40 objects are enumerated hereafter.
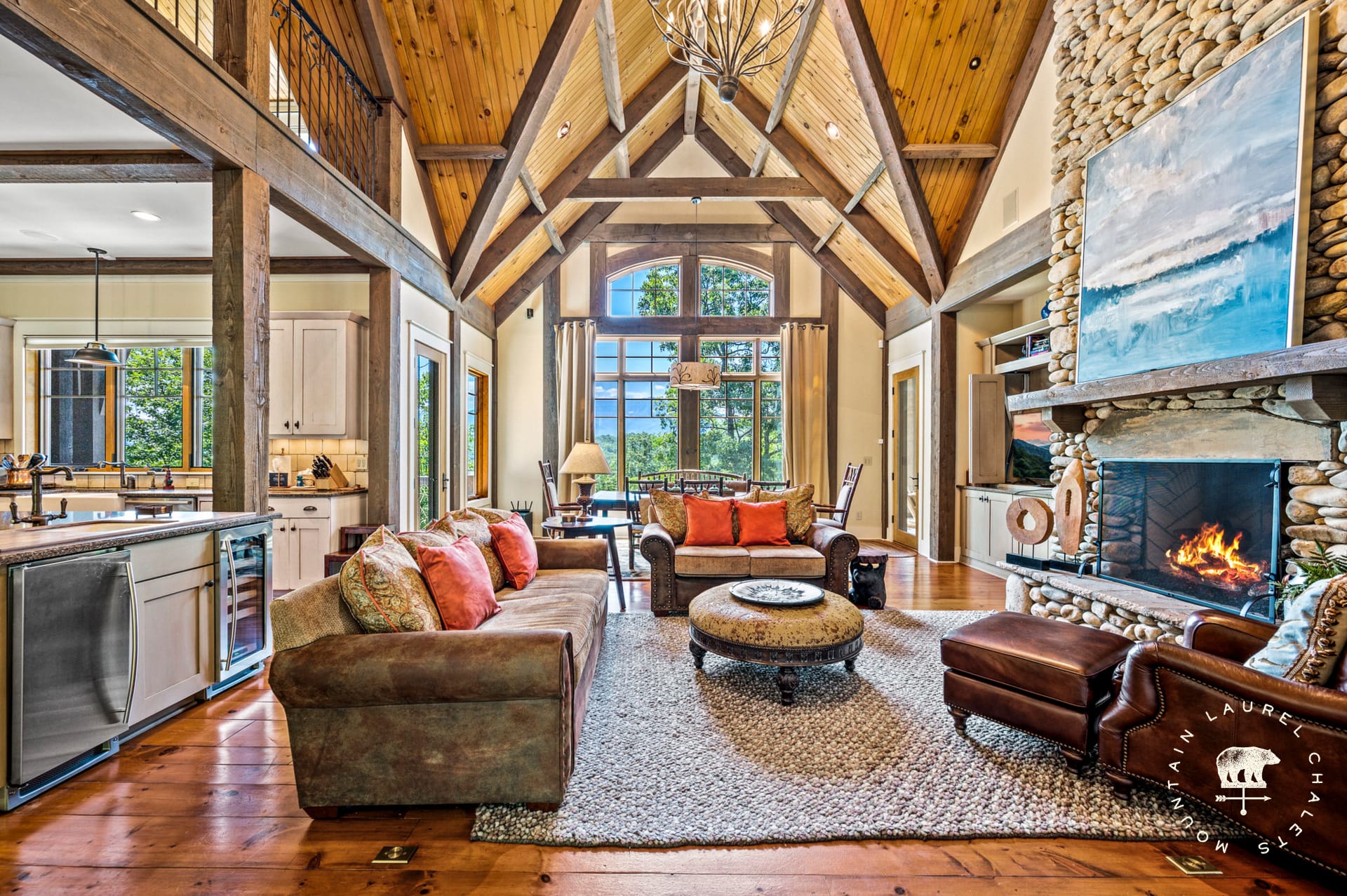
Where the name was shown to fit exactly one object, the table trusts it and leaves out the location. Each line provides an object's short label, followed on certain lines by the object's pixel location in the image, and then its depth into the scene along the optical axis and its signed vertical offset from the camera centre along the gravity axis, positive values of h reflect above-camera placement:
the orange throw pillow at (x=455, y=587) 2.37 -0.54
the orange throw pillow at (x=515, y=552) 3.31 -0.55
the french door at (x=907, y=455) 7.39 -0.07
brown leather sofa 1.87 -0.81
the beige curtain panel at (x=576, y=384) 8.48 +0.96
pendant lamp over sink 4.58 +0.76
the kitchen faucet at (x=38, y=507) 2.65 -0.23
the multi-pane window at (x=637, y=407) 8.79 +0.65
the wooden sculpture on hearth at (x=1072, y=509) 3.65 -0.36
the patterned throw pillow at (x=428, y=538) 2.52 -0.38
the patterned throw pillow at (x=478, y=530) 3.16 -0.41
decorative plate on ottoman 3.05 -0.75
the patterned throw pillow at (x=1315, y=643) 1.70 -0.57
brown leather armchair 1.61 -0.87
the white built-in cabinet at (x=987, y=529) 5.45 -0.75
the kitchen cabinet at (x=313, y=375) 5.16 +0.67
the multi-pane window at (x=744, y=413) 8.79 +0.55
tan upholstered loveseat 4.25 -0.81
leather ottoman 2.17 -0.85
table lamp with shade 5.67 -0.10
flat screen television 5.73 -0.01
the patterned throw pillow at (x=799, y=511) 4.75 -0.47
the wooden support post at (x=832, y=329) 8.62 +1.73
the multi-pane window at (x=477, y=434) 7.89 +0.26
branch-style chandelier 2.85 +2.05
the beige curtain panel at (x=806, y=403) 8.41 +0.66
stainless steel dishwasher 1.99 -0.74
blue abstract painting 2.56 +1.09
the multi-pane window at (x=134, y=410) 5.69 +0.43
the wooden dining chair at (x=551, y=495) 6.23 -0.45
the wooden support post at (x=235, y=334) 3.02 +0.60
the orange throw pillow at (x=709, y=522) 4.56 -0.54
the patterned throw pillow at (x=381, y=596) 2.00 -0.48
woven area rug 1.91 -1.18
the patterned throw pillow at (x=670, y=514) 4.66 -0.48
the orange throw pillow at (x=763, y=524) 4.61 -0.56
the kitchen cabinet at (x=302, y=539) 4.72 -0.66
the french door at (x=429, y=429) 5.61 +0.25
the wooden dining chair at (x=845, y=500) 5.66 -0.48
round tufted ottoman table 2.82 -0.87
